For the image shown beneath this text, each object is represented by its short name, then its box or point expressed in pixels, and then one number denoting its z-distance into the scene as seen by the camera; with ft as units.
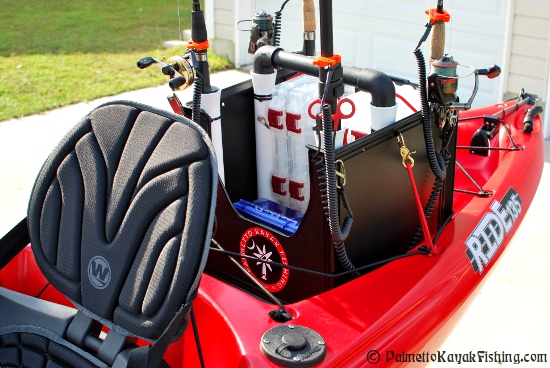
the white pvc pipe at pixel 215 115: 7.17
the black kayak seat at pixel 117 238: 4.86
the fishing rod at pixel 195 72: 6.65
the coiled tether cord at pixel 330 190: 5.72
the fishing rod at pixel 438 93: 6.75
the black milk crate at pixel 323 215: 6.49
